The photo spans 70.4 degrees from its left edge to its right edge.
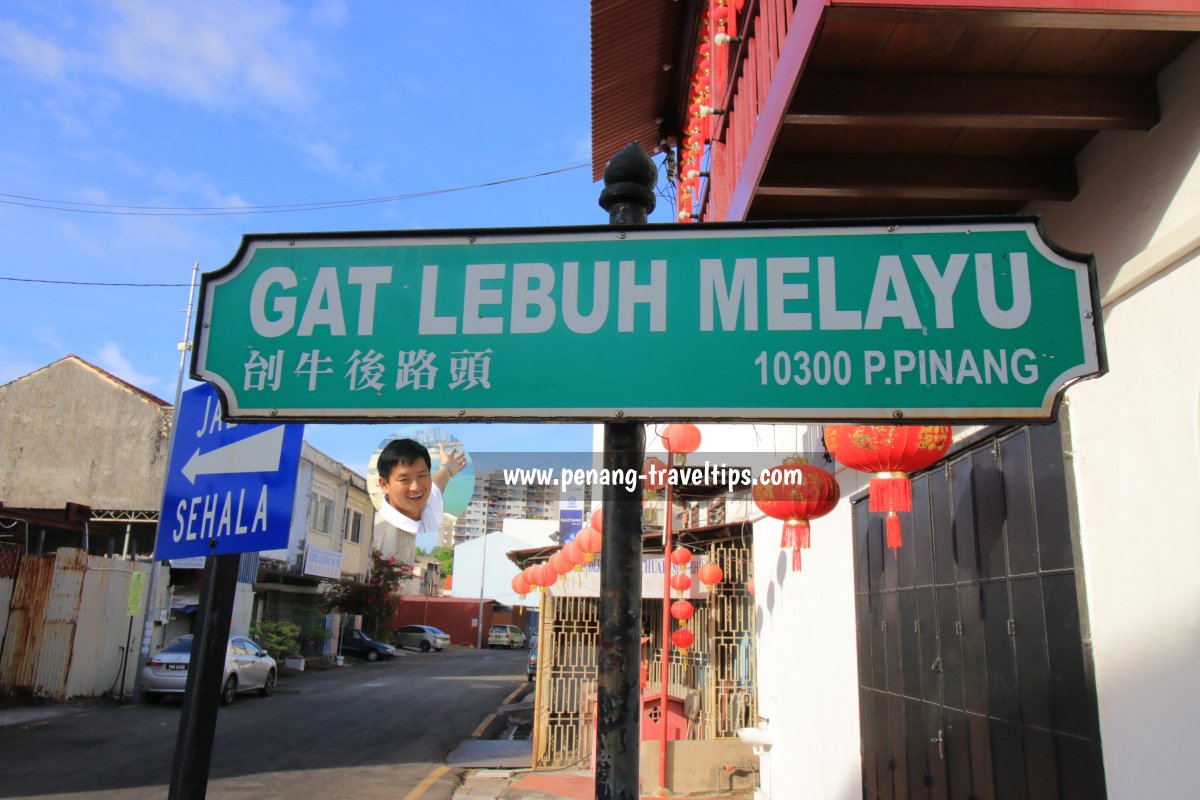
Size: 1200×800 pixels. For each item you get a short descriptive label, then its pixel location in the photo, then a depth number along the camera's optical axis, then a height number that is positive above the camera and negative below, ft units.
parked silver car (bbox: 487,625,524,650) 138.51 -5.44
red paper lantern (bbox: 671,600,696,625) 32.14 -0.08
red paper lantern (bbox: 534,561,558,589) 34.06 +1.07
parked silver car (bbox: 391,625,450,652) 121.80 -5.43
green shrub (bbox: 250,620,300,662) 73.97 -3.71
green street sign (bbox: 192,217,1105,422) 5.47 +1.86
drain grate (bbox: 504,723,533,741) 42.33 -6.61
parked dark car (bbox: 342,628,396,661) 99.45 -5.71
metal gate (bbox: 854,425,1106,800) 11.16 -0.37
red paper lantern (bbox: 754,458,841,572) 17.60 +2.38
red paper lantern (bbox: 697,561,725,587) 32.04 +1.25
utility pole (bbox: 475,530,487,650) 137.83 -5.14
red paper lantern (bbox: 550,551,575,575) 32.99 +1.51
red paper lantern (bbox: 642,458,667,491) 27.84 +4.34
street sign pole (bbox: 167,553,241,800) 6.66 -0.73
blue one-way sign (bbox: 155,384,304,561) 7.17 +0.92
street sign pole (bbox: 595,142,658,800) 5.25 -0.13
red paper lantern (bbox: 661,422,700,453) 24.76 +4.86
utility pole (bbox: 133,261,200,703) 51.85 -0.78
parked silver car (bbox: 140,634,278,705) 50.06 -4.74
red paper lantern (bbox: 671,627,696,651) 31.30 -1.08
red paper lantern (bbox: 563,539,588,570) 31.47 +1.85
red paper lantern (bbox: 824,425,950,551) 12.41 +2.34
